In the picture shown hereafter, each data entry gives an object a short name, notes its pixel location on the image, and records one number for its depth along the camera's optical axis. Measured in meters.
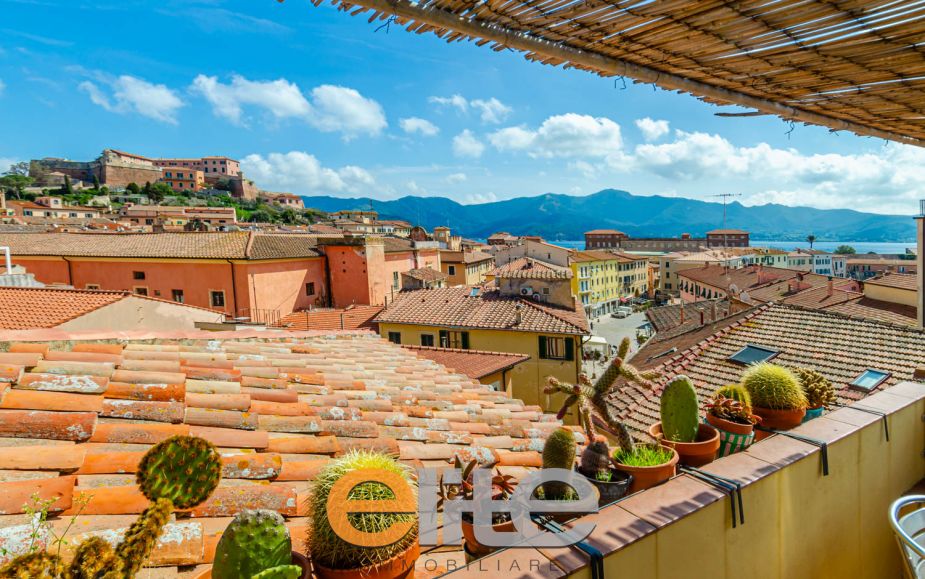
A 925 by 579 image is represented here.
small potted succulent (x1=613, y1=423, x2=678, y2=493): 2.17
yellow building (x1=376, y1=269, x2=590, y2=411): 18.75
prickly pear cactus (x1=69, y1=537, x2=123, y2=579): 1.14
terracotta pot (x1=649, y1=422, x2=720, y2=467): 2.47
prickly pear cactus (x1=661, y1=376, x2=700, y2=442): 2.56
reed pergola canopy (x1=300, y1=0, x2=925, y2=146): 1.90
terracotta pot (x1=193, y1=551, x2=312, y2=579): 1.51
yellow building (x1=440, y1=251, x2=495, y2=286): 49.84
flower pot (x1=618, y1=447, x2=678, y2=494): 2.16
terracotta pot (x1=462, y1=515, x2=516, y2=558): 1.85
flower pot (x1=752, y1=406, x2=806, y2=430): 2.88
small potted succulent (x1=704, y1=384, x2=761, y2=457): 2.60
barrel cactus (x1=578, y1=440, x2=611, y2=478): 2.23
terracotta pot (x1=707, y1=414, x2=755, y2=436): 2.59
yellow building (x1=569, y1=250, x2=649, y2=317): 60.91
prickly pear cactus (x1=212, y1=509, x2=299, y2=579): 1.37
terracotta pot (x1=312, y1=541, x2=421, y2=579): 1.58
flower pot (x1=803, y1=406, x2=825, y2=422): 3.09
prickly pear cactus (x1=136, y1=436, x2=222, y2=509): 1.61
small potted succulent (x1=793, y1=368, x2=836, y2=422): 3.14
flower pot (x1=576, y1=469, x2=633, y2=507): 2.14
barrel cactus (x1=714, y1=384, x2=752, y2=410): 2.86
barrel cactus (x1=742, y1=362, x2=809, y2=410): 2.92
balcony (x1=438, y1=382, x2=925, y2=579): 1.75
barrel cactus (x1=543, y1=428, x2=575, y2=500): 2.11
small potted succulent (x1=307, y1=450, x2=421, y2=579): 1.61
